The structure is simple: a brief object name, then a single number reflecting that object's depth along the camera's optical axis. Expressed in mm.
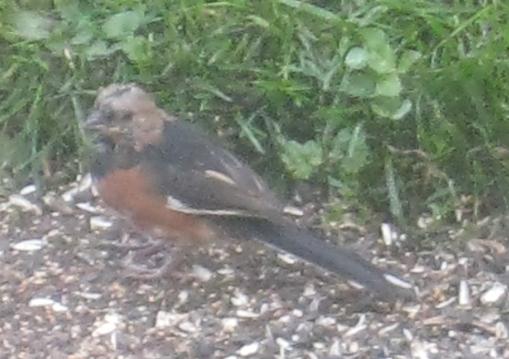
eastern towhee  4707
